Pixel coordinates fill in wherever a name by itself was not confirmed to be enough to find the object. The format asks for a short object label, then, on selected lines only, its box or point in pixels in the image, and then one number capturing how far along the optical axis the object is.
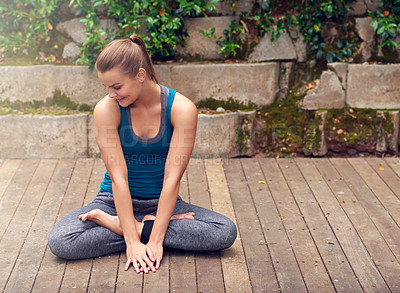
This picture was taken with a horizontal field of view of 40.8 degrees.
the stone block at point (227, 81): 4.17
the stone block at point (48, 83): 4.18
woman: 2.57
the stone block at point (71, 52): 4.25
